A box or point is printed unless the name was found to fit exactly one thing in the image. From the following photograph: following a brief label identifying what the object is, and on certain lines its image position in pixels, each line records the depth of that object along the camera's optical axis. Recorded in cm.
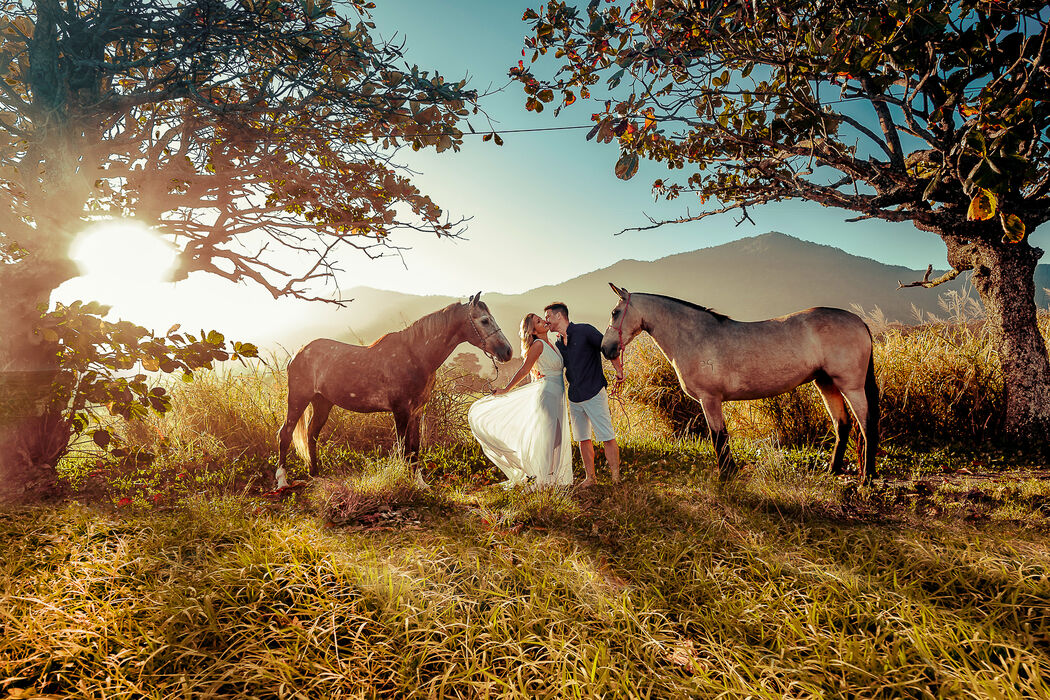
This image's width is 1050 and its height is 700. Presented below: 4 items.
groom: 502
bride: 498
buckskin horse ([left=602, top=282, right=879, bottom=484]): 479
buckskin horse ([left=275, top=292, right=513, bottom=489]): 518
